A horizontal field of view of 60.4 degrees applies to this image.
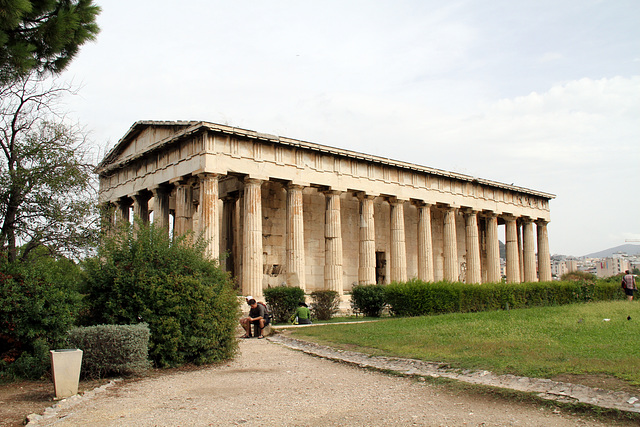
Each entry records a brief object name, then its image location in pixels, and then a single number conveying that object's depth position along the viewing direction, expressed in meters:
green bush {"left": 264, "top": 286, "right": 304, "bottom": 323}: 21.66
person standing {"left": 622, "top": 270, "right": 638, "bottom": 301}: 24.75
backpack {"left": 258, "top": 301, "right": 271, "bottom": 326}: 17.00
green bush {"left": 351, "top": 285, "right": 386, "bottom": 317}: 22.88
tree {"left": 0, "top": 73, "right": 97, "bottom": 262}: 12.34
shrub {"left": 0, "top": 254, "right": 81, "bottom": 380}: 9.89
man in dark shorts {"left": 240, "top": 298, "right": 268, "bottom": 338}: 16.53
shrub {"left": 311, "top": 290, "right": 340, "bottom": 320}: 22.66
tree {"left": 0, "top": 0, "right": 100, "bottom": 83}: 11.47
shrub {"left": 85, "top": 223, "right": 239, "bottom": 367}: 11.08
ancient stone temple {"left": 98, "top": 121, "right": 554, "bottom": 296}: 24.34
